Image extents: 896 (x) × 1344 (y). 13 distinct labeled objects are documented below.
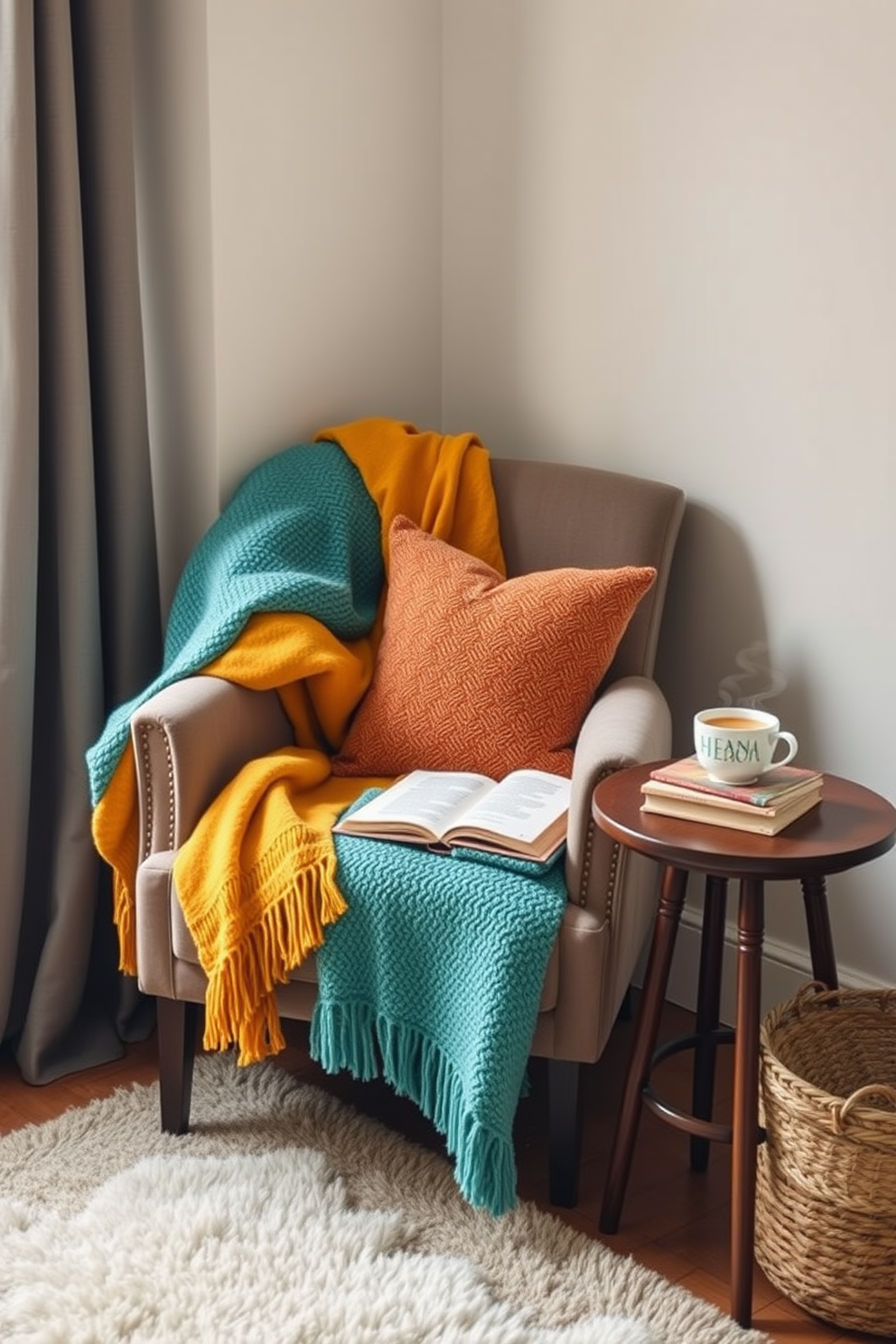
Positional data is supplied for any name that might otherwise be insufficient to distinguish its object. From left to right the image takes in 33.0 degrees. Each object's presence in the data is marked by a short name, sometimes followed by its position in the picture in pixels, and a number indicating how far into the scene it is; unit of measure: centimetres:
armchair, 193
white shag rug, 173
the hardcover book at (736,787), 175
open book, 197
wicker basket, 169
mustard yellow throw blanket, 200
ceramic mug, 178
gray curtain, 235
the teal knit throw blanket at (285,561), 228
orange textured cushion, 227
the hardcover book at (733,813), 174
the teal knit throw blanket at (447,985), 187
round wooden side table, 169
